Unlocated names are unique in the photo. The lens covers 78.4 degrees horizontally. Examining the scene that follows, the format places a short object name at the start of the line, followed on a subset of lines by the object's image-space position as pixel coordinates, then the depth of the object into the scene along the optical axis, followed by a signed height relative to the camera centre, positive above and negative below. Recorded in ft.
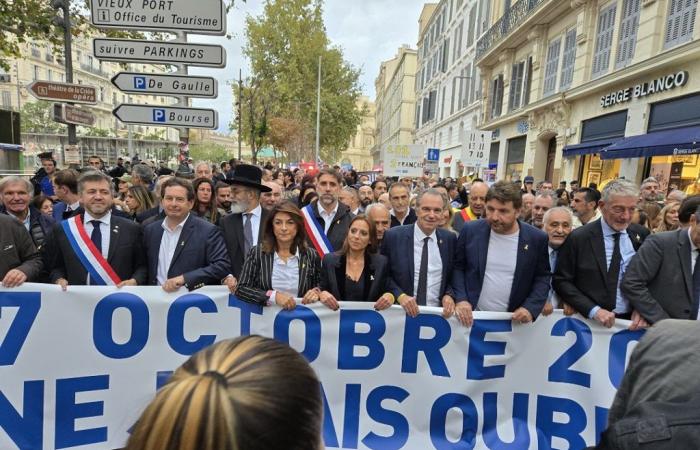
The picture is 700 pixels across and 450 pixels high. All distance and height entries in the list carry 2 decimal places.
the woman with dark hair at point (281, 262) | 10.26 -2.26
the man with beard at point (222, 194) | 18.13 -1.24
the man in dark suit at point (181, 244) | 10.80 -2.07
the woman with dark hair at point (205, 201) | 15.67 -1.37
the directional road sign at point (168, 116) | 15.87 +1.69
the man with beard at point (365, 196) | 24.87 -1.36
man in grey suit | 9.02 -1.87
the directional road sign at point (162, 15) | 14.28 +4.89
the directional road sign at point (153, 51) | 14.99 +3.83
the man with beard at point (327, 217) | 14.01 -1.58
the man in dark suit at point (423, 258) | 10.69 -2.07
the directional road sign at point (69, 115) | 19.94 +1.97
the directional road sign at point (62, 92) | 19.13 +2.90
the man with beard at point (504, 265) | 10.05 -2.00
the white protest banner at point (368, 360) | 9.41 -4.31
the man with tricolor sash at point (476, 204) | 18.08 -1.07
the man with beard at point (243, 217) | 12.33 -1.52
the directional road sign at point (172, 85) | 15.43 +2.75
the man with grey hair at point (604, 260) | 9.77 -1.73
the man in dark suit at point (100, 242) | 10.25 -2.05
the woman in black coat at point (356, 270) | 10.39 -2.40
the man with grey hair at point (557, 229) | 11.23 -1.20
